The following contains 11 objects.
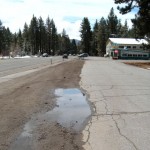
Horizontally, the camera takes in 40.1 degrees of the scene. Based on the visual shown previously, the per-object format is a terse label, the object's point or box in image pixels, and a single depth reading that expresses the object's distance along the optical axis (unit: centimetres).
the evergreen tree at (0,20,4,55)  8079
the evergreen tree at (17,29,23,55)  10442
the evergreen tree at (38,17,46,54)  9175
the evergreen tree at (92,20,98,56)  9118
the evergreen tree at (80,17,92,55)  9388
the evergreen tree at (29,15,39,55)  8988
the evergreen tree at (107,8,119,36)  8680
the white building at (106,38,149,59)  5885
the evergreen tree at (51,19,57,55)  9774
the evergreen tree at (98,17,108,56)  8359
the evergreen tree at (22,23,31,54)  9831
